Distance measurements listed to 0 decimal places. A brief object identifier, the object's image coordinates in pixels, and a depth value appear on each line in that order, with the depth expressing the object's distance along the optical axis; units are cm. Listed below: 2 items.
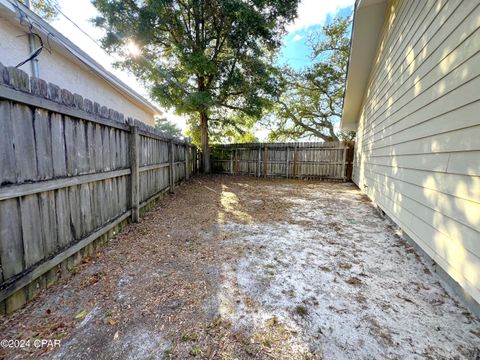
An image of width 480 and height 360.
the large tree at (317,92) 1316
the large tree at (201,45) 823
